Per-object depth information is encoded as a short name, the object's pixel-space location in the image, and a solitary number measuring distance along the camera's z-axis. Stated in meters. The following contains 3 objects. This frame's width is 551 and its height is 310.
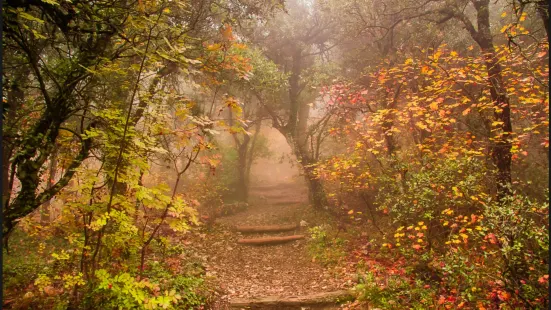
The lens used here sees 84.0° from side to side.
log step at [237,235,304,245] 11.56
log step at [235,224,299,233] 12.84
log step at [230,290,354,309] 6.44
